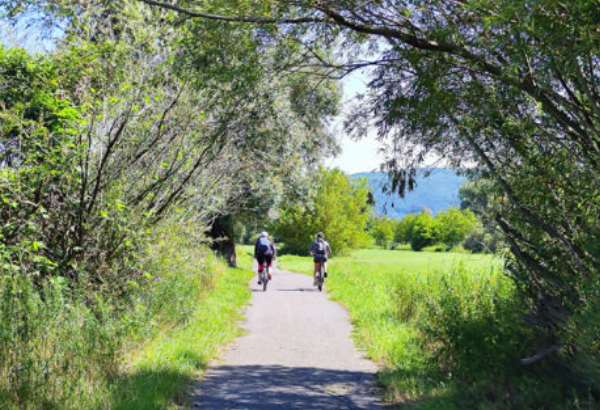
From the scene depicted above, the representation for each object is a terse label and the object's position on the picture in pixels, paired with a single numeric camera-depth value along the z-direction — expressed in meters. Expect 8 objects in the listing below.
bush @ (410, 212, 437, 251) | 131.50
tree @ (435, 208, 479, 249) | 114.97
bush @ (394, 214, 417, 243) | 147.38
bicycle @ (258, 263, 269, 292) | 23.18
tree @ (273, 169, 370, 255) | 69.38
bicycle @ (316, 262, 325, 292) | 23.91
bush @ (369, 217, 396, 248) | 144.62
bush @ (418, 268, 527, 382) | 7.44
